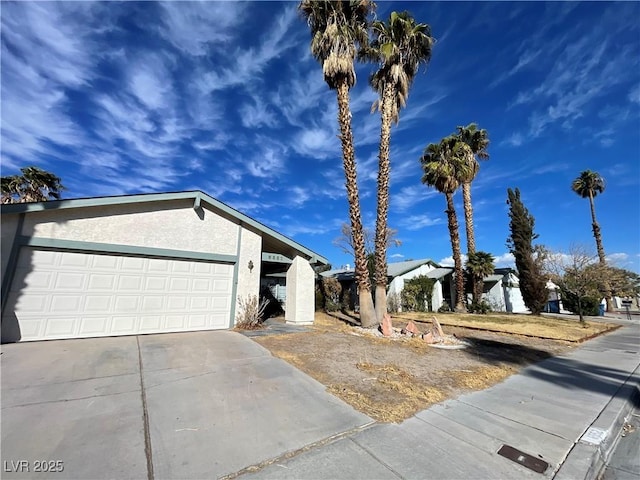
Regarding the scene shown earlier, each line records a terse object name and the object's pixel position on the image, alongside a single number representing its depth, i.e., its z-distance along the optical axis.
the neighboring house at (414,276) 23.55
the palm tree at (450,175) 20.59
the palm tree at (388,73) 12.46
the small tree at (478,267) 21.58
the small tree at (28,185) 18.98
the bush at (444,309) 22.41
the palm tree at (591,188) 29.85
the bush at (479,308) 21.08
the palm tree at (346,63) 11.84
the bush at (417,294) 22.67
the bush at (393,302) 21.89
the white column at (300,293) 12.02
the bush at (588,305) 24.22
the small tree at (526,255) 20.78
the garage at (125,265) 7.45
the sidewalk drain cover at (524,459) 2.97
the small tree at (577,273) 17.38
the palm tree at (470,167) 21.28
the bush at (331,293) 19.38
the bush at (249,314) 10.12
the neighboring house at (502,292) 26.82
